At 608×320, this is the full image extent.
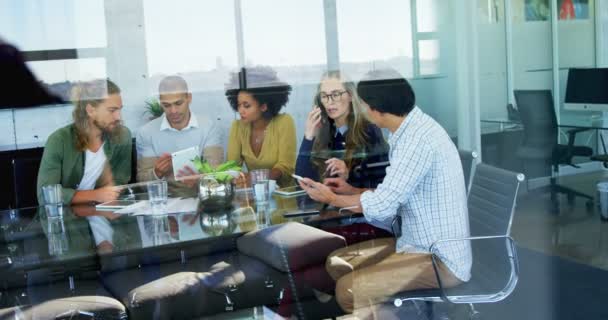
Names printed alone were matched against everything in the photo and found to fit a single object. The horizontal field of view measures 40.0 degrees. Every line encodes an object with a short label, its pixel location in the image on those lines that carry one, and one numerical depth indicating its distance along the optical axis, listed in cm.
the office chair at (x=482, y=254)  340
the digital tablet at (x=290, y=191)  437
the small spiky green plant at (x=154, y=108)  467
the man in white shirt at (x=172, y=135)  468
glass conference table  359
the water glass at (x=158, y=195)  407
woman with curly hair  483
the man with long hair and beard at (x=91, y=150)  445
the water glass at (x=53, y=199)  420
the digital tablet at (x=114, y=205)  422
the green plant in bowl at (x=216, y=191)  406
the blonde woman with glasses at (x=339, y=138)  499
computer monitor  590
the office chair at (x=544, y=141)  612
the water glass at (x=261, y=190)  414
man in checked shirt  348
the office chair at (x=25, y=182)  439
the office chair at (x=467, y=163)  405
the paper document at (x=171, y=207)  399
